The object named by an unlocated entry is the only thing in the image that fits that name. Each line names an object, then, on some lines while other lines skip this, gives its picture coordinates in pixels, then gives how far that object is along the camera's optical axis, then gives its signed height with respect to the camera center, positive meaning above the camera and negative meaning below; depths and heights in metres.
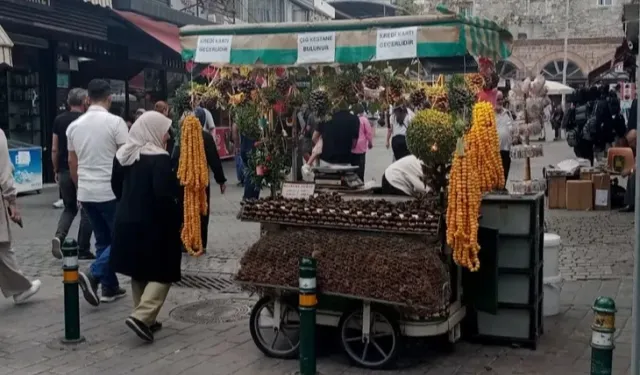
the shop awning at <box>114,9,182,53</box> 17.00 +2.51
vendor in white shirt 6.64 -0.31
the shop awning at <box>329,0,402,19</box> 36.81 +6.48
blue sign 14.23 -0.54
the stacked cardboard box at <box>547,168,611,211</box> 12.95 -0.79
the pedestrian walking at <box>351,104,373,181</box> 11.38 -0.07
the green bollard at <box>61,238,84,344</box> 5.93 -1.16
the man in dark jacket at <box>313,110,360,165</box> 10.25 +0.04
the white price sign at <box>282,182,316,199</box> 6.27 -0.41
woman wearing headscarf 6.15 -0.65
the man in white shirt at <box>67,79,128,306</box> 7.55 -0.20
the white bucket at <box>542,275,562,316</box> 6.64 -1.32
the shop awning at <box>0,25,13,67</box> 9.83 +1.13
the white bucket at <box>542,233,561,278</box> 6.59 -0.95
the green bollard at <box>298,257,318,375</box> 5.09 -1.15
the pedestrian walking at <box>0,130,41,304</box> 6.98 -0.94
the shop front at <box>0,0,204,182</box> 14.94 +1.86
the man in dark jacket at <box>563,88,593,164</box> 14.94 +0.38
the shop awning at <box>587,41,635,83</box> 14.12 +1.71
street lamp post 45.10 +5.65
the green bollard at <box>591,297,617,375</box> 3.88 -0.97
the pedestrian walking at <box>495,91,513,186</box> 9.65 +0.18
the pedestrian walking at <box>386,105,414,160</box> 11.60 +0.11
